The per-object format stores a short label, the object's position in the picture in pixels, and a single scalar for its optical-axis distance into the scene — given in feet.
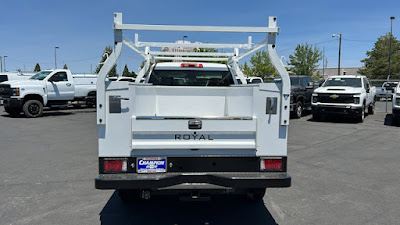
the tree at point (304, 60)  162.08
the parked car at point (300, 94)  50.39
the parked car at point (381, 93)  99.81
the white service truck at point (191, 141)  11.80
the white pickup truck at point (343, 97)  45.85
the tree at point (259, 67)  142.00
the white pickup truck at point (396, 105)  40.93
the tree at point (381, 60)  169.19
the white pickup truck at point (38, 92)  51.78
